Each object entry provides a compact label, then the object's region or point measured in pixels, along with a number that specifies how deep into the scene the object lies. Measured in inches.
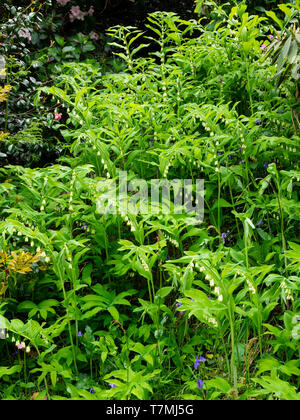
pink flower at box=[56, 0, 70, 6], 192.7
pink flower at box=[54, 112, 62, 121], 147.4
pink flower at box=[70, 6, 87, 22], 196.4
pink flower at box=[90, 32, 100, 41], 199.6
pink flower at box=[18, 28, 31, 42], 157.2
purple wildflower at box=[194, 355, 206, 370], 79.0
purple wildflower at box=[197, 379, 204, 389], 74.5
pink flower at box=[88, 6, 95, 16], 202.8
